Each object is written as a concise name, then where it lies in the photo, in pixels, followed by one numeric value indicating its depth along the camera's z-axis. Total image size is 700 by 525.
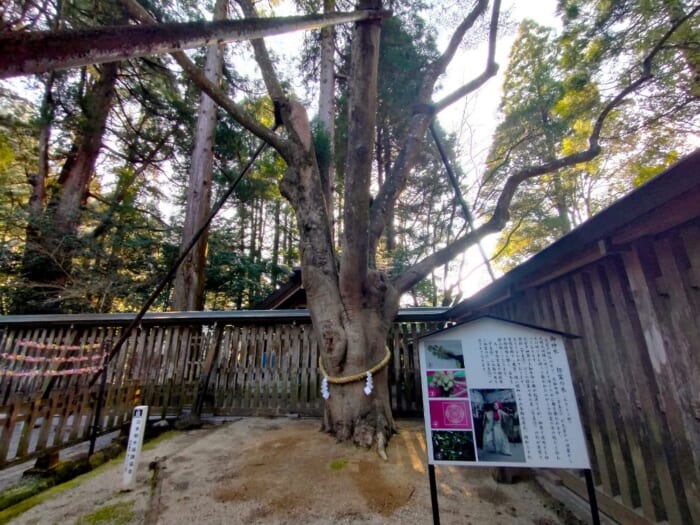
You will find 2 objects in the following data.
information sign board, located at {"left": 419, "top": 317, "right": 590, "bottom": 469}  1.57
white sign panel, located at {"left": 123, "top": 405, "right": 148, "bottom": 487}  2.34
